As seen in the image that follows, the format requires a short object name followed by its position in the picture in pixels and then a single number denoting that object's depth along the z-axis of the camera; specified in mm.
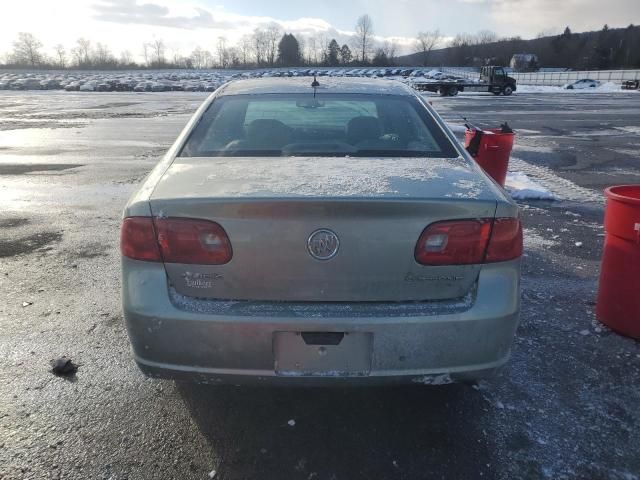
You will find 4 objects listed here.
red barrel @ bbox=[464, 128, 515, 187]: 6637
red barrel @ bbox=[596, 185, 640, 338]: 3086
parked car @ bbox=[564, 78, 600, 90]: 52094
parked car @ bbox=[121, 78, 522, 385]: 2010
